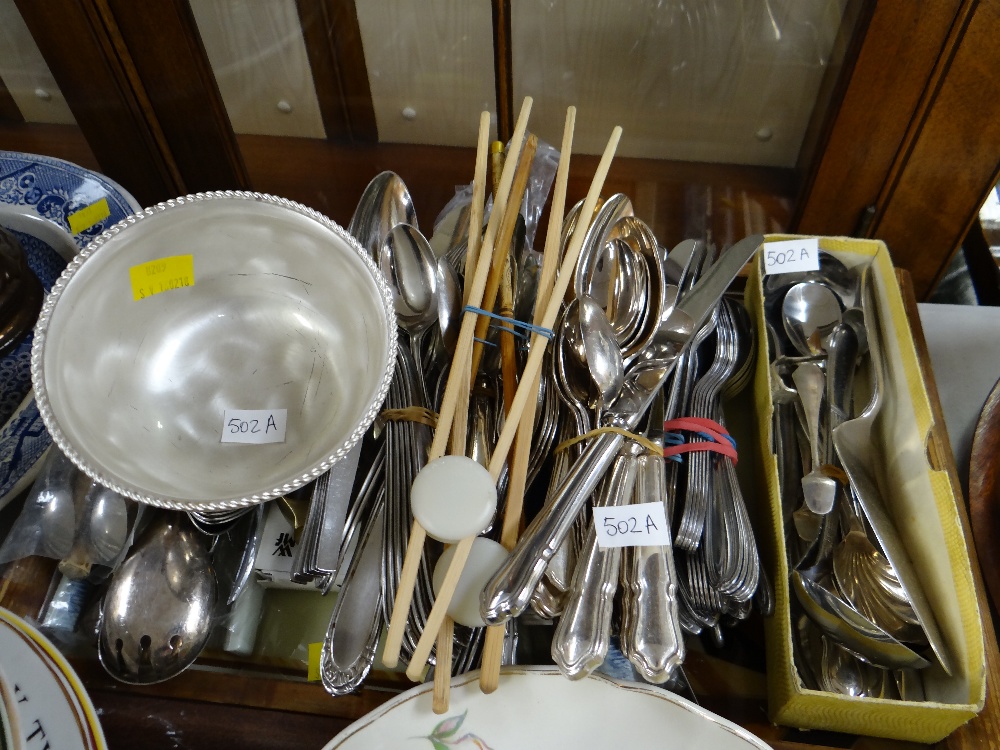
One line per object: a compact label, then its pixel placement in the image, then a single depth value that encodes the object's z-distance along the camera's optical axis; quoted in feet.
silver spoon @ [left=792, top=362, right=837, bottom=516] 1.70
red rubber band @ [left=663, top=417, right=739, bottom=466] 1.71
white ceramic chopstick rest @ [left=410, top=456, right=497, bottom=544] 1.36
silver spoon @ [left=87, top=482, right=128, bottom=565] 1.70
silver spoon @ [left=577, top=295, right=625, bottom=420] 1.64
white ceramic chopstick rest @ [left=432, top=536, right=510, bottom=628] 1.41
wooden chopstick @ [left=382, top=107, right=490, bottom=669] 1.33
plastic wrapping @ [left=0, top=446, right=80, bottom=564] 1.69
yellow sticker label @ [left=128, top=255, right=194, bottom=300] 1.66
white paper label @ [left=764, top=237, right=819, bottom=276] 1.97
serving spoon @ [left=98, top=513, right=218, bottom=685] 1.56
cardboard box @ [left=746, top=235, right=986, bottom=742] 1.38
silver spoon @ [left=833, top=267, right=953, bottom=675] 1.49
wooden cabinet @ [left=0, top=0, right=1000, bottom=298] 1.92
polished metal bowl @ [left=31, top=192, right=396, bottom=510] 1.47
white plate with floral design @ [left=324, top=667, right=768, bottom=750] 1.36
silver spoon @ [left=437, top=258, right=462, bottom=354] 1.79
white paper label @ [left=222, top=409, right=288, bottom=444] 1.65
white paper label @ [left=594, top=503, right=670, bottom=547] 1.43
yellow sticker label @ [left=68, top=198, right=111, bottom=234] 2.20
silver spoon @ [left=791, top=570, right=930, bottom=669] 1.48
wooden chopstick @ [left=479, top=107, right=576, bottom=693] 1.36
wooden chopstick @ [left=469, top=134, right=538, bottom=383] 1.73
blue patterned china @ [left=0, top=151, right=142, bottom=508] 2.19
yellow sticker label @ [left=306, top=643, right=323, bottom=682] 1.59
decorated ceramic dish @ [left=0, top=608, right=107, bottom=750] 1.26
